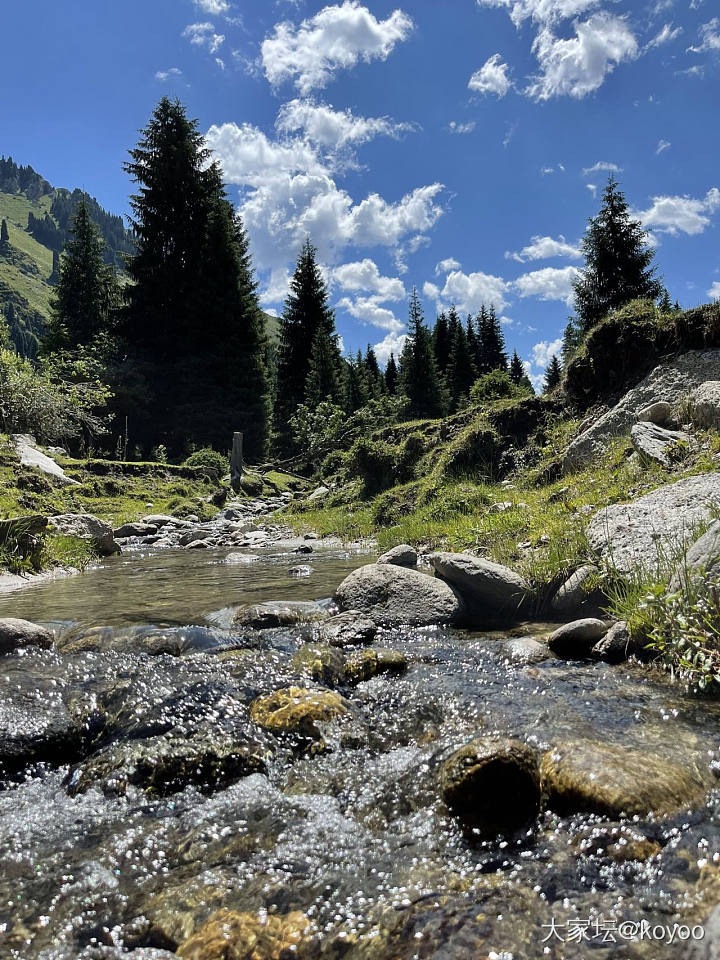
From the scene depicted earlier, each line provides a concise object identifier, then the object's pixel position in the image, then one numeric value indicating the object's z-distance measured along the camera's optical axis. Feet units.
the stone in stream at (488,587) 18.75
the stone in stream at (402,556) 26.12
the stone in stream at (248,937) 5.94
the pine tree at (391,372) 252.62
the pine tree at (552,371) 187.95
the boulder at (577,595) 16.92
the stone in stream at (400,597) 18.48
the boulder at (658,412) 31.19
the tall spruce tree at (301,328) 146.61
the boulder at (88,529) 35.65
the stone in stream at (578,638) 14.42
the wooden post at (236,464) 75.20
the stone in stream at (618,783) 7.58
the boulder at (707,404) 26.72
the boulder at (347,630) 16.67
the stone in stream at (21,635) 14.90
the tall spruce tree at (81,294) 127.85
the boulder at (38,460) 47.91
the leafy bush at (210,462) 76.89
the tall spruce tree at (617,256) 101.60
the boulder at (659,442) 25.85
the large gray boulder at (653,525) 15.11
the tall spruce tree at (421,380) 141.28
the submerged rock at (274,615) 18.70
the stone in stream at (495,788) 7.89
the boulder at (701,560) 12.19
